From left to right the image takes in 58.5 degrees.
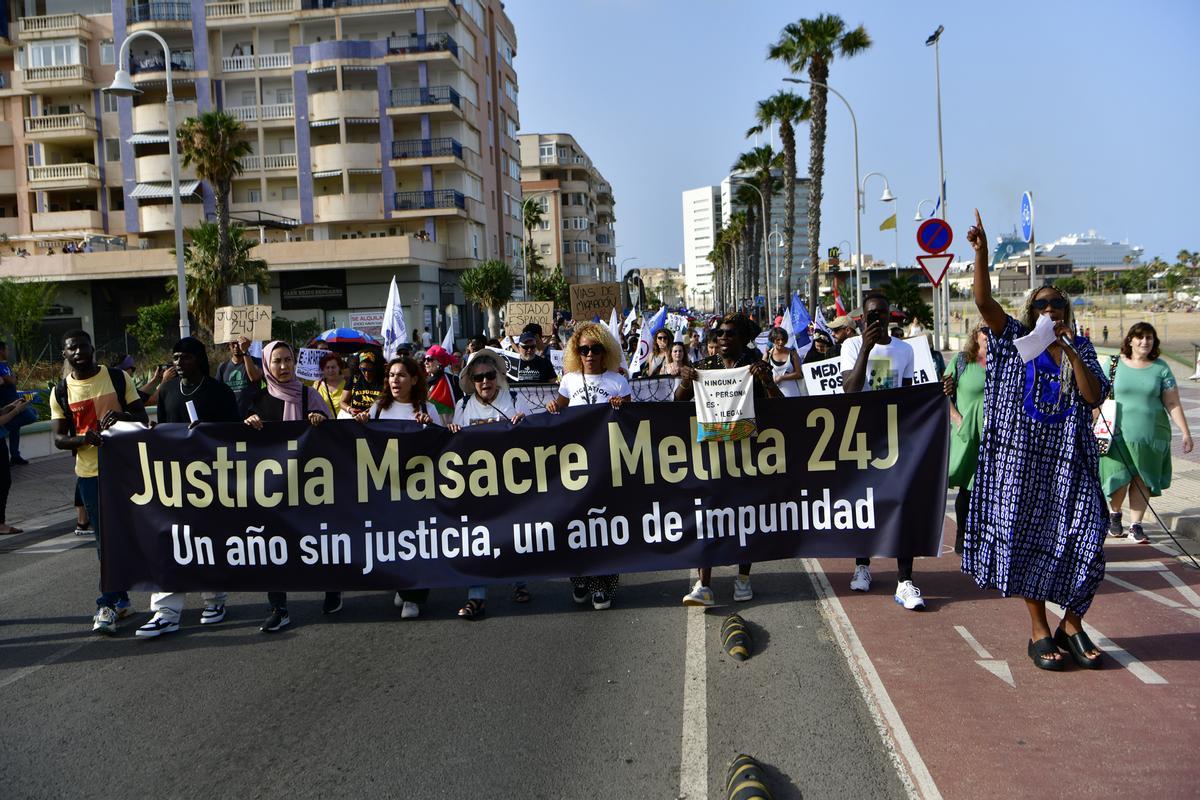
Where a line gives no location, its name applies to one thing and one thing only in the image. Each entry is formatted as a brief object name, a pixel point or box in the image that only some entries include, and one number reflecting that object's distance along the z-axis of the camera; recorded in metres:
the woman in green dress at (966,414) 7.16
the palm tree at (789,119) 46.44
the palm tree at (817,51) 36.66
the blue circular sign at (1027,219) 12.64
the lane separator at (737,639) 5.87
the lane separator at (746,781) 4.03
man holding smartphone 6.86
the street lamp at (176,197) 20.00
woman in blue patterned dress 5.35
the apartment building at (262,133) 48.62
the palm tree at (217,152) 39.16
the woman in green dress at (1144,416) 8.56
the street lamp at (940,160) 33.06
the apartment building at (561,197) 100.75
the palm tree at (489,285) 50.38
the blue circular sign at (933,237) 13.67
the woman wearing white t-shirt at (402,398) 7.19
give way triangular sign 14.99
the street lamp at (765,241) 62.54
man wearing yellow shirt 7.19
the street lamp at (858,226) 33.60
